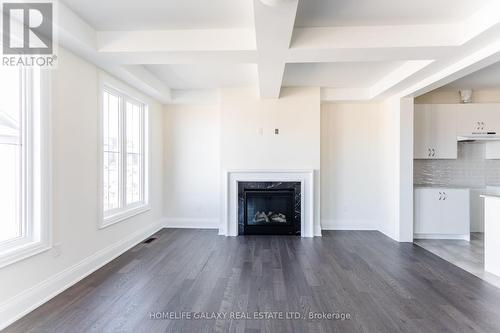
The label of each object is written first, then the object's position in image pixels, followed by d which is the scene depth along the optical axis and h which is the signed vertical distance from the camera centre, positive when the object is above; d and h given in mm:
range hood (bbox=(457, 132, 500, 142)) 4402 +473
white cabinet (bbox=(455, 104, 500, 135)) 4527 +799
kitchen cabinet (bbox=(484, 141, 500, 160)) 4711 +259
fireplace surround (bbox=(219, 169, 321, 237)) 4691 -490
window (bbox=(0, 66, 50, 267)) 2195 -8
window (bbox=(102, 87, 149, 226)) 3584 +124
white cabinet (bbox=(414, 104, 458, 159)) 4574 +581
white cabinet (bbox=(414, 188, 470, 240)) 4340 -790
